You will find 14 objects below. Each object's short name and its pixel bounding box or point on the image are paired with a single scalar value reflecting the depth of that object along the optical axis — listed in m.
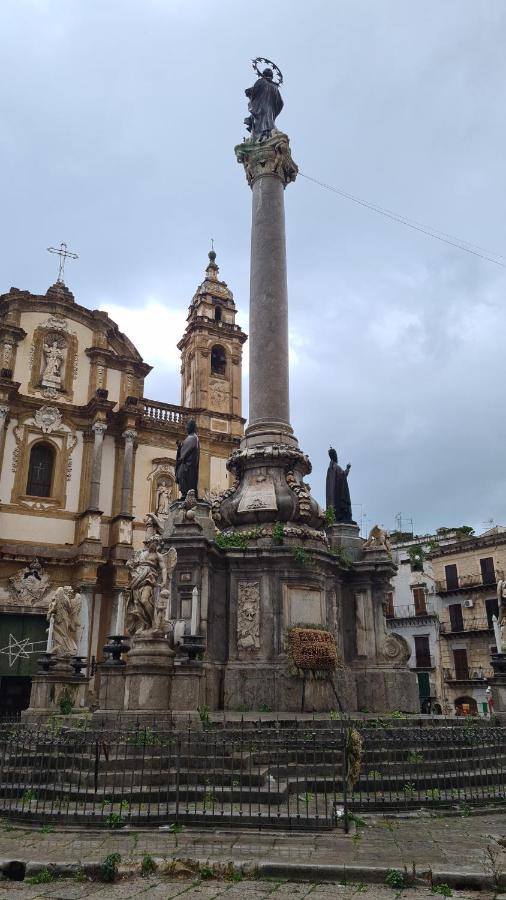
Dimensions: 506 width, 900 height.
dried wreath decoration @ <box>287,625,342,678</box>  11.95
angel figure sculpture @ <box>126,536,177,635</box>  10.49
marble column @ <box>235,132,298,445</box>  15.18
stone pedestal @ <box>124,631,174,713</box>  9.76
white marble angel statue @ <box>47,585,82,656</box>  16.41
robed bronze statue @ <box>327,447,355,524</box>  15.59
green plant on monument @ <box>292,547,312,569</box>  12.66
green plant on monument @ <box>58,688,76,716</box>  13.23
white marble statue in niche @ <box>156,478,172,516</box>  32.75
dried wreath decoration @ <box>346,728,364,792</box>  7.50
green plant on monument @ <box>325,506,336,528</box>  14.66
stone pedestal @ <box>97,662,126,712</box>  10.11
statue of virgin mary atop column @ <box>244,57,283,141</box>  18.31
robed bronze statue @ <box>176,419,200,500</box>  14.45
